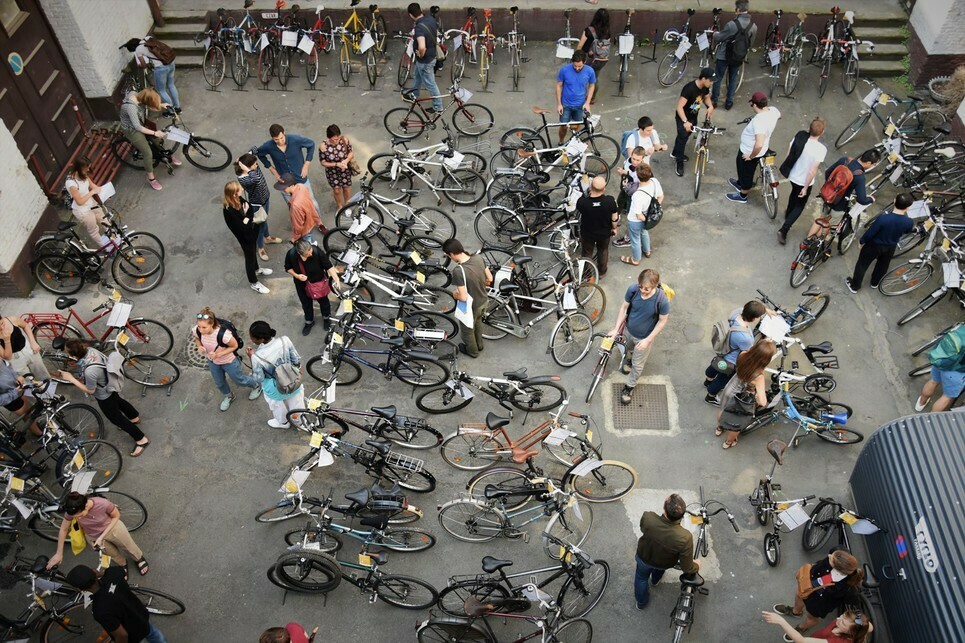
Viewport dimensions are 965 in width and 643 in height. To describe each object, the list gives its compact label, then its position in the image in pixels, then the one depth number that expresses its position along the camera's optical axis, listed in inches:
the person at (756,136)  415.3
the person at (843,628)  240.8
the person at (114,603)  251.0
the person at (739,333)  323.6
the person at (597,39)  490.0
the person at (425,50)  474.3
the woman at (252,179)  389.1
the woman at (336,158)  408.8
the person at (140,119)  445.7
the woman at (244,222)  368.8
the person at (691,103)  437.7
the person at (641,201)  381.4
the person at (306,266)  350.3
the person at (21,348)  329.4
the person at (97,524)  274.9
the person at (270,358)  313.0
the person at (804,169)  396.8
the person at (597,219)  372.5
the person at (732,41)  471.2
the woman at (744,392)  302.2
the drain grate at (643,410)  355.3
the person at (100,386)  315.9
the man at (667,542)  259.1
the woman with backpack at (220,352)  325.1
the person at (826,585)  253.9
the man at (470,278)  334.6
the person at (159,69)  483.5
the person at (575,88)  444.1
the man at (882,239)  367.9
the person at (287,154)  406.9
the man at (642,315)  325.1
